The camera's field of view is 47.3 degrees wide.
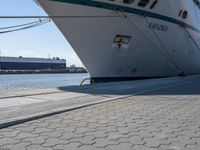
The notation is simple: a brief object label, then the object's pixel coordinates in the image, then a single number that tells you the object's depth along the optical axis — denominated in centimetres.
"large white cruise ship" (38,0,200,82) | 1026
